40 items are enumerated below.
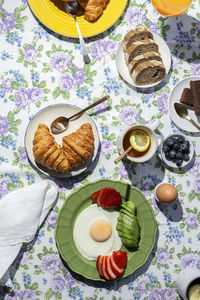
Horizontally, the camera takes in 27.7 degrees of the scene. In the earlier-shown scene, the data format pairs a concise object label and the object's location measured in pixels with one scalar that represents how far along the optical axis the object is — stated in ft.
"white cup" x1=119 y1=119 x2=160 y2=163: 6.15
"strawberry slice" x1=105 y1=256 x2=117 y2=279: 6.13
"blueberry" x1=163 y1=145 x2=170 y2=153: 6.35
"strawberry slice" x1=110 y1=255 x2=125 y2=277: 6.15
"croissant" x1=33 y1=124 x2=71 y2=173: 5.97
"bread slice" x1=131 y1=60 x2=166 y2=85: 6.24
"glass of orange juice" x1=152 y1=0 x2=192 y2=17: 6.05
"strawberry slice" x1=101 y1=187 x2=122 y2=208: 6.15
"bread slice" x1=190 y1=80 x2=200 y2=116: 6.37
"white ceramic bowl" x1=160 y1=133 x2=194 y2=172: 6.39
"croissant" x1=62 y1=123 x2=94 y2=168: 6.04
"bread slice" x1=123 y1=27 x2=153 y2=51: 6.26
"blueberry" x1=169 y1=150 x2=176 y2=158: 6.30
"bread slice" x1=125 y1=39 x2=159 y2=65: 6.23
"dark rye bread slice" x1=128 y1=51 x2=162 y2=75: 6.27
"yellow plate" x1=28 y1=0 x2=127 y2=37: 6.18
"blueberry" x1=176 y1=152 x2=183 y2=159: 6.32
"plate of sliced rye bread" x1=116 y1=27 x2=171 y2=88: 6.26
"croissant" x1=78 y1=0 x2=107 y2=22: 6.20
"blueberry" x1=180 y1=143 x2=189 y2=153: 6.32
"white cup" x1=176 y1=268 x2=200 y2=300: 6.19
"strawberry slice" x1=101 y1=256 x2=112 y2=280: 6.15
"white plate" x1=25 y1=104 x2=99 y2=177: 6.18
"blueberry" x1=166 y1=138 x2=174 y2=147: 6.30
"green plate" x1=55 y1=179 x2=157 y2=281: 6.21
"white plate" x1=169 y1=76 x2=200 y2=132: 6.48
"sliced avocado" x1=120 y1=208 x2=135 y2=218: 6.26
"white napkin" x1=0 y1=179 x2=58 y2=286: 6.26
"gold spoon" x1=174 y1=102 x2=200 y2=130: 6.48
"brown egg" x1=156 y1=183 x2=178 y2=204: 6.19
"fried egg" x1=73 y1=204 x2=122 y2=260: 6.31
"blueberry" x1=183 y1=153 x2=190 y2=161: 6.42
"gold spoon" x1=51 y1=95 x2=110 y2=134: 6.24
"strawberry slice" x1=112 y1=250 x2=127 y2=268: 6.18
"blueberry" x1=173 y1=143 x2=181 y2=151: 6.29
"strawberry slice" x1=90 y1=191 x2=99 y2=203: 6.25
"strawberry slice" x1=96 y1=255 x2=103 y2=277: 6.19
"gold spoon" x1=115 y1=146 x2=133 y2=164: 5.98
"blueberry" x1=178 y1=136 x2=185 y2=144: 6.34
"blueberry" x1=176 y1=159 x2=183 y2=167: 6.39
